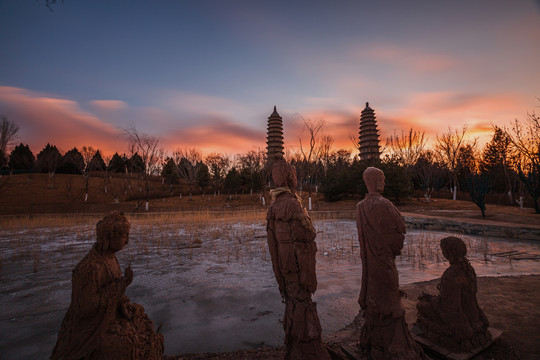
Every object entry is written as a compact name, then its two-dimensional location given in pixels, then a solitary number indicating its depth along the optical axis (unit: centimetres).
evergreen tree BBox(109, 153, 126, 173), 5752
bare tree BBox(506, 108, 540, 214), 1616
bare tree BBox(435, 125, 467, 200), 3141
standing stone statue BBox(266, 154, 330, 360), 264
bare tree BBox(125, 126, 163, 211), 2898
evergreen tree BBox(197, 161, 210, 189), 4781
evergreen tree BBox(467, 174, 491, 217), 1616
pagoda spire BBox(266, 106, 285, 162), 4300
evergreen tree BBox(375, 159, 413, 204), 2578
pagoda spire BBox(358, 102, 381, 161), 4484
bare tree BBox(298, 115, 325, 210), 2700
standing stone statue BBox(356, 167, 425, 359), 279
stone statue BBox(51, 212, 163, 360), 194
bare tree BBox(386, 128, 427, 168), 3959
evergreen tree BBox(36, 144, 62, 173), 4697
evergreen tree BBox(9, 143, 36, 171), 5139
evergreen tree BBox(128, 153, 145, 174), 5413
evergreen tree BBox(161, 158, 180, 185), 4786
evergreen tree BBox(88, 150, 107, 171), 5591
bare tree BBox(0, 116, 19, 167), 2369
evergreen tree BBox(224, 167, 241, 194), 4290
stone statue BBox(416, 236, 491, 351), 313
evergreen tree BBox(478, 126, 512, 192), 3222
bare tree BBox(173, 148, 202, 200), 4538
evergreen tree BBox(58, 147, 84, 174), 4880
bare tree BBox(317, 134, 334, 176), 3341
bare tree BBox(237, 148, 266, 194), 4417
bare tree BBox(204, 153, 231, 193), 4622
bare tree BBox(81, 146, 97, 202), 4033
